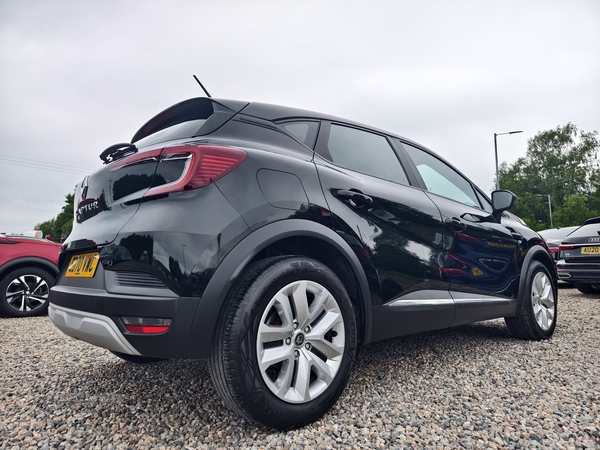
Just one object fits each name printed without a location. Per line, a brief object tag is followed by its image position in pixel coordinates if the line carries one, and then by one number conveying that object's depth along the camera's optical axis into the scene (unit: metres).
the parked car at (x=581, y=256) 7.04
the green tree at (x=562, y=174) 45.28
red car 5.91
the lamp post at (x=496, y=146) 18.98
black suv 1.79
